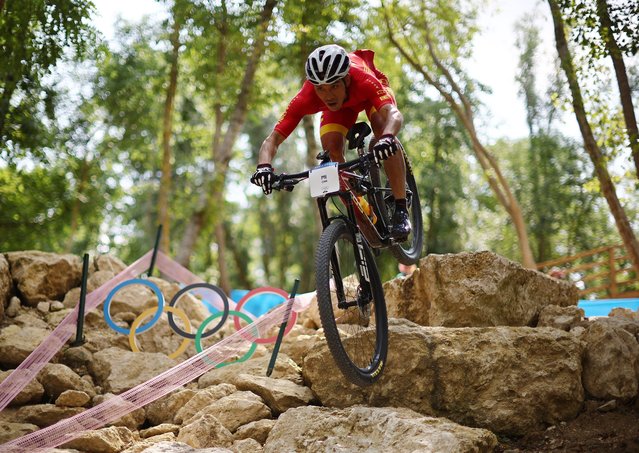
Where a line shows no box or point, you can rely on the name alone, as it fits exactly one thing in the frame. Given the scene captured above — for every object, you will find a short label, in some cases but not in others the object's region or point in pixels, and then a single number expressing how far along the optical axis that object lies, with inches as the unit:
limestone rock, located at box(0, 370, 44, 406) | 237.9
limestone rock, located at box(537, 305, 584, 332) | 244.4
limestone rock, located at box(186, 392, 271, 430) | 211.5
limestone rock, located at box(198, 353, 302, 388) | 249.9
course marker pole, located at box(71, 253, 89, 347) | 276.8
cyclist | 178.7
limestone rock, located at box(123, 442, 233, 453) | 179.5
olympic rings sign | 285.0
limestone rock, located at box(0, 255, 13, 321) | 308.7
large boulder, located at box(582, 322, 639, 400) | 212.2
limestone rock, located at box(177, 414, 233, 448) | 194.4
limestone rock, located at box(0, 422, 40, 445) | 206.5
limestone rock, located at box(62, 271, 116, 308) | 335.3
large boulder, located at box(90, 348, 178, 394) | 257.0
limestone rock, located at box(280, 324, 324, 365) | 276.1
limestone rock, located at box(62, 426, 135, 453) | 195.2
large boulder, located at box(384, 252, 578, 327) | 249.8
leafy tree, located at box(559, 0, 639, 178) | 272.8
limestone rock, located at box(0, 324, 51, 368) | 266.5
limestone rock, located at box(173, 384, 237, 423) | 226.7
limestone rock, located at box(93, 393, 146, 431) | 225.5
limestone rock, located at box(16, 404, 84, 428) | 225.3
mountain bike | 171.8
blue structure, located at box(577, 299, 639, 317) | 442.0
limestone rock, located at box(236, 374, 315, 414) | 220.4
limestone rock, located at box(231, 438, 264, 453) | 190.3
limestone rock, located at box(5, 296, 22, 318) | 312.3
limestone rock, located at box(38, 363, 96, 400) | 246.4
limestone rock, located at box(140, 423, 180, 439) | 217.5
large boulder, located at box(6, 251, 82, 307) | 327.3
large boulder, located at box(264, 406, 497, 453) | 169.5
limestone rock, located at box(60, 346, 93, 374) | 271.9
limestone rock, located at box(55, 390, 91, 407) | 232.8
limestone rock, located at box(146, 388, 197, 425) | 237.8
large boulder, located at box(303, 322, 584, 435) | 203.5
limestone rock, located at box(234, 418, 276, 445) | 202.1
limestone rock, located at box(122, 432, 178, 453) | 191.5
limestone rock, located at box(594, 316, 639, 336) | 229.6
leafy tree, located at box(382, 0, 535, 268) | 578.1
